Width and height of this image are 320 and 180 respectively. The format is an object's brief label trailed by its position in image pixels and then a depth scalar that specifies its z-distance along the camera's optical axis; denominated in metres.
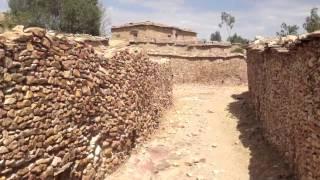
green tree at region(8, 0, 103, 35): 17.83
